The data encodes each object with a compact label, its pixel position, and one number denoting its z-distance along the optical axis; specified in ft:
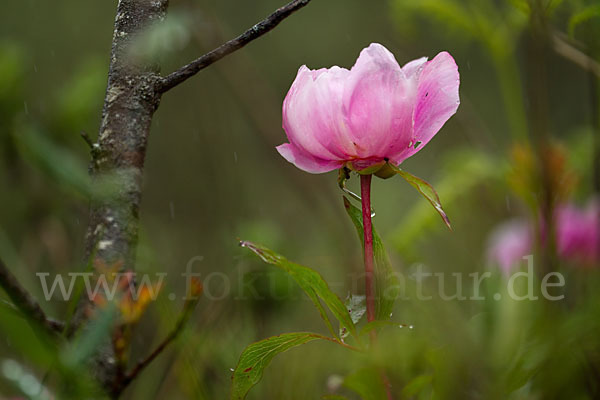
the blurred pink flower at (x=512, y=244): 9.32
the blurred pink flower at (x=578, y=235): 8.03
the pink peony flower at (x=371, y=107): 5.92
